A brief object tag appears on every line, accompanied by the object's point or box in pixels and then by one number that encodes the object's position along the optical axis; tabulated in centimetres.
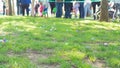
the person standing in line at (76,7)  1139
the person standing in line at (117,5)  1072
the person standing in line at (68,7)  1035
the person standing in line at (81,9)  1067
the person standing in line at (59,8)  1035
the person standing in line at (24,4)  1111
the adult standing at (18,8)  1163
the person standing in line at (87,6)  1144
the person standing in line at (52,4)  1160
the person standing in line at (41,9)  1189
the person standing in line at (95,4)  1128
